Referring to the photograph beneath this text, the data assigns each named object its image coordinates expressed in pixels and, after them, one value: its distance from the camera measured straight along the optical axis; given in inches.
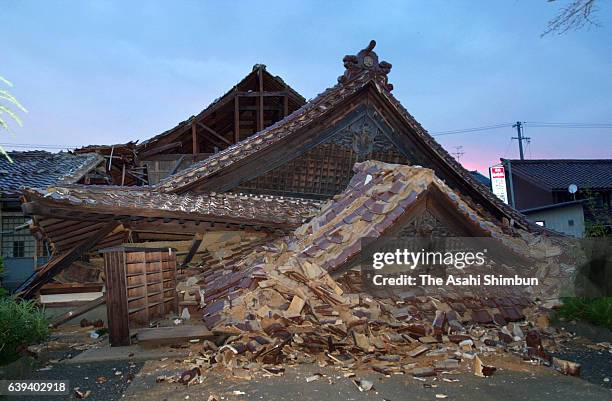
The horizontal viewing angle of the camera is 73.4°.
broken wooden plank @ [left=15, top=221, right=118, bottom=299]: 276.5
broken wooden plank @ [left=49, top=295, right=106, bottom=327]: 298.9
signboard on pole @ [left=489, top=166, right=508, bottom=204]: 1154.0
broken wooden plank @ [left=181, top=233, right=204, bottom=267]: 305.5
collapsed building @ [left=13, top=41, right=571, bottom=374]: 207.6
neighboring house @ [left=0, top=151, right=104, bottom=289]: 558.3
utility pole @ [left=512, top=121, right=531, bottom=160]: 1941.4
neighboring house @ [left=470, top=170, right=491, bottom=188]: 1802.3
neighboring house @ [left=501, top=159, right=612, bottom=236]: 1088.5
